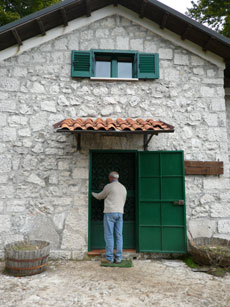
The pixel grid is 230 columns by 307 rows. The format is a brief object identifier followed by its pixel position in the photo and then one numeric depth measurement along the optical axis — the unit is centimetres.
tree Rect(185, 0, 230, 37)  925
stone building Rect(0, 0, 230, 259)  491
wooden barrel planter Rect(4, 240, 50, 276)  396
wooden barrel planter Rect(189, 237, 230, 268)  423
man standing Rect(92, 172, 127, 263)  454
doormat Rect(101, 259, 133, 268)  440
